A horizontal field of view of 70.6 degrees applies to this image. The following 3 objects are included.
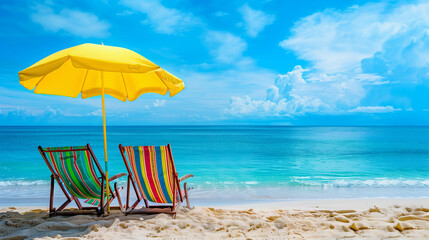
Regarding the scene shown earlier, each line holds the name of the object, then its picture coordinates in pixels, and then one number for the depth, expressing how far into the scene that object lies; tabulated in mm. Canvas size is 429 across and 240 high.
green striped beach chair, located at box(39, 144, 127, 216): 3363
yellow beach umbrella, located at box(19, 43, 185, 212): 2869
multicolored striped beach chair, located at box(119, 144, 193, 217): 3375
